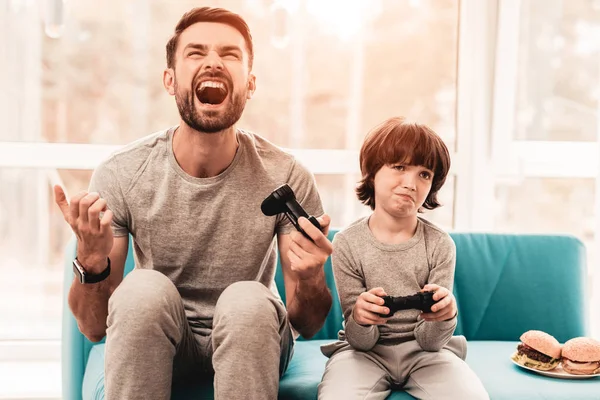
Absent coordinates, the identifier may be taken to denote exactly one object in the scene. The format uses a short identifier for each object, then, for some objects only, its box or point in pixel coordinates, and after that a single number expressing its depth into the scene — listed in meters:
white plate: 1.86
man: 1.71
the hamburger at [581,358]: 1.87
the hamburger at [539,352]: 1.91
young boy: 1.66
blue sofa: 2.25
